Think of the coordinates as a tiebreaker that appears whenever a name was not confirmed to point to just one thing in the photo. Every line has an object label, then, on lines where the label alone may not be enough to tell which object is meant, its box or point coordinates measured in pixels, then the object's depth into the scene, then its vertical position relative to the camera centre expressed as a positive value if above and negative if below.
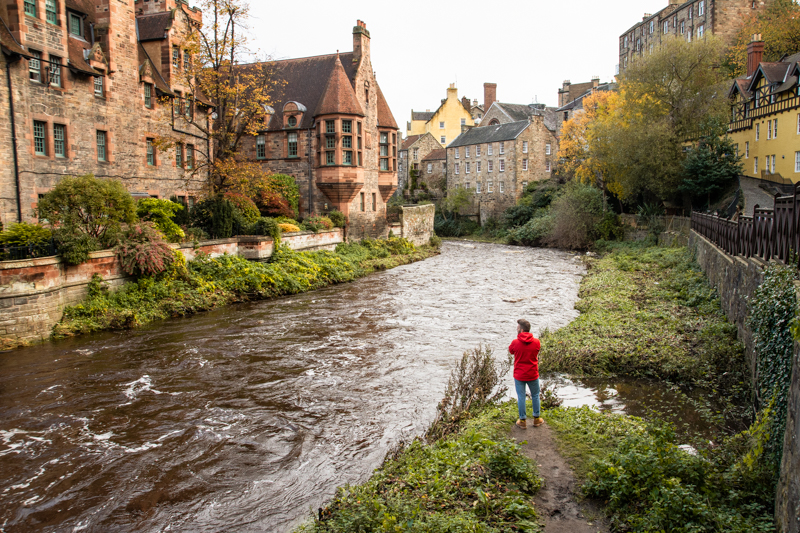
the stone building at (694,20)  51.12 +19.32
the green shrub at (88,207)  16.67 +0.50
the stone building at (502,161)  57.81 +5.86
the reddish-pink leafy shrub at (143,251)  18.36 -0.98
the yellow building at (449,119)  78.00 +13.93
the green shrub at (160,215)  21.00 +0.25
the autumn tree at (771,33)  42.94 +14.26
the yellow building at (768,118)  29.79 +5.55
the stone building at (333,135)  32.28 +5.16
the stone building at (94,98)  18.97 +5.09
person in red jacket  8.47 -2.33
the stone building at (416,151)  70.06 +8.39
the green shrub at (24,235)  15.35 -0.30
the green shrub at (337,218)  32.94 +0.02
